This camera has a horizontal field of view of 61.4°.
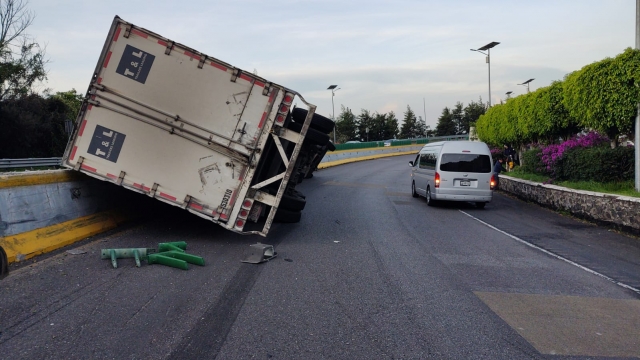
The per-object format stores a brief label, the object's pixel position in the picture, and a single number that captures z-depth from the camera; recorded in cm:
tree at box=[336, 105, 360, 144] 9675
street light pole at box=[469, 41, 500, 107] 4230
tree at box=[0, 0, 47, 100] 3747
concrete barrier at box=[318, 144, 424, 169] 4116
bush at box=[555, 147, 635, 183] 1454
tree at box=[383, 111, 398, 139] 10019
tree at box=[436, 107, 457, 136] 9588
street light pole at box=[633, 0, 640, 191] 1289
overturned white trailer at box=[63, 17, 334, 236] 900
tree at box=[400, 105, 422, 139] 10256
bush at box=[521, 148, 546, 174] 2044
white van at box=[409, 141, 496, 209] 1614
